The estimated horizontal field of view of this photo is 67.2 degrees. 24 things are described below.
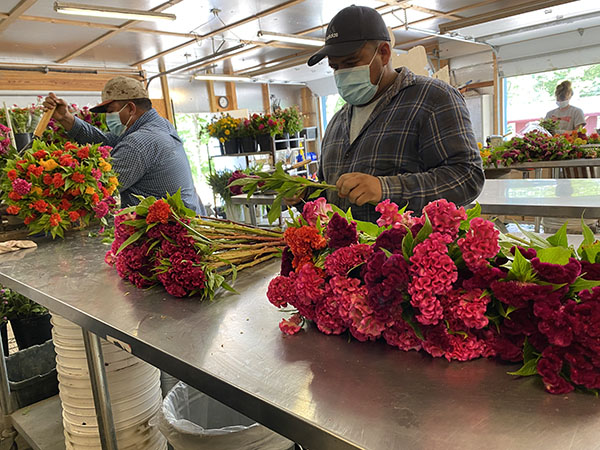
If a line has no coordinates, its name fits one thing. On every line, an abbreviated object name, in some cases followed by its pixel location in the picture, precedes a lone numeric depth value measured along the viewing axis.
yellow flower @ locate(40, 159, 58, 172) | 2.11
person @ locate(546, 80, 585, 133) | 6.76
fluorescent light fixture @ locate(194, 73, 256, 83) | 8.94
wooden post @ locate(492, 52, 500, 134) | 10.27
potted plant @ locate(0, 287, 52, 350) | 2.41
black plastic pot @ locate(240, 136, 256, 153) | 6.43
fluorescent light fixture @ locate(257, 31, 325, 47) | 6.53
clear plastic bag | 1.35
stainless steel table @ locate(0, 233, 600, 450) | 0.60
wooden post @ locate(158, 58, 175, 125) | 10.72
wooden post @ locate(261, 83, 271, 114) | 12.94
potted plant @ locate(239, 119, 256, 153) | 6.27
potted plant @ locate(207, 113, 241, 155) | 6.34
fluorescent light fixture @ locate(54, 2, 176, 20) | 5.01
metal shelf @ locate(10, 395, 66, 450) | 1.92
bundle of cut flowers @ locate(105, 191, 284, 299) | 1.19
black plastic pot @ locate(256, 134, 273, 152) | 6.25
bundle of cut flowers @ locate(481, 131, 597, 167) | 4.68
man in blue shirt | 2.37
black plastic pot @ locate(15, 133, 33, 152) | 2.67
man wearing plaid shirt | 1.52
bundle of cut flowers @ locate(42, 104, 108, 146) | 2.77
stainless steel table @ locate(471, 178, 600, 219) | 2.29
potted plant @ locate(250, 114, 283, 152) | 6.09
